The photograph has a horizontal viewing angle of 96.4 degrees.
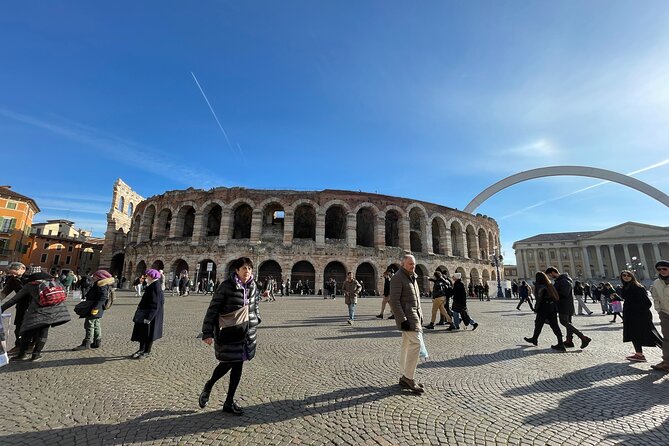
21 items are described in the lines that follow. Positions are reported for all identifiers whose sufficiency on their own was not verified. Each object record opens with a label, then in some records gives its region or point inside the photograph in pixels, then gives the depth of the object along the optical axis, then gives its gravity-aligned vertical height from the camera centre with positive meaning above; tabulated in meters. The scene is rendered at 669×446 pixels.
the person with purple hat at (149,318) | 5.39 -0.61
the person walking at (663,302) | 5.10 -0.17
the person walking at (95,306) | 5.83 -0.47
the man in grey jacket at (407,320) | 3.96 -0.43
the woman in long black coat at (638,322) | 5.64 -0.58
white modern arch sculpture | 44.28 +17.35
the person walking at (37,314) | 4.93 -0.53
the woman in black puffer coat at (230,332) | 3.20 -0.50
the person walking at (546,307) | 6.38 -0.36
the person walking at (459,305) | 8.43 -0.48
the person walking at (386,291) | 9.84 -0.12
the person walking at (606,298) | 13.81 -0.33
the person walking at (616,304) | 11.19 -0.47
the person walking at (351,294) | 10.01 -0.24
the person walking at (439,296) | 8.73 -0.23
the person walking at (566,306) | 6.60 -0.35
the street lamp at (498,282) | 28.84 +0.63
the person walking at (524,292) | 16.06 -0.13
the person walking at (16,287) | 5.34 -0.12
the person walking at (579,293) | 12.94 -0.11
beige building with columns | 65.69 +9.40
